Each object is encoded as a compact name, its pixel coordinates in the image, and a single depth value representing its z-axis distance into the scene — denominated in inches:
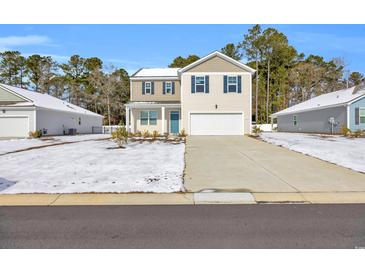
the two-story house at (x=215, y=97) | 1035.3
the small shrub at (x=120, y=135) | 653.3
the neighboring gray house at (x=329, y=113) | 1024.9
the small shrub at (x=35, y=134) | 995.9
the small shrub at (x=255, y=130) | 1021.5
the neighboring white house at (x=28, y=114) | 1026.5
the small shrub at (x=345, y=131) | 963.5
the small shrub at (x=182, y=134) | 954.7
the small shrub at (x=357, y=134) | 918.4
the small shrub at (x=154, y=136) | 896.4
